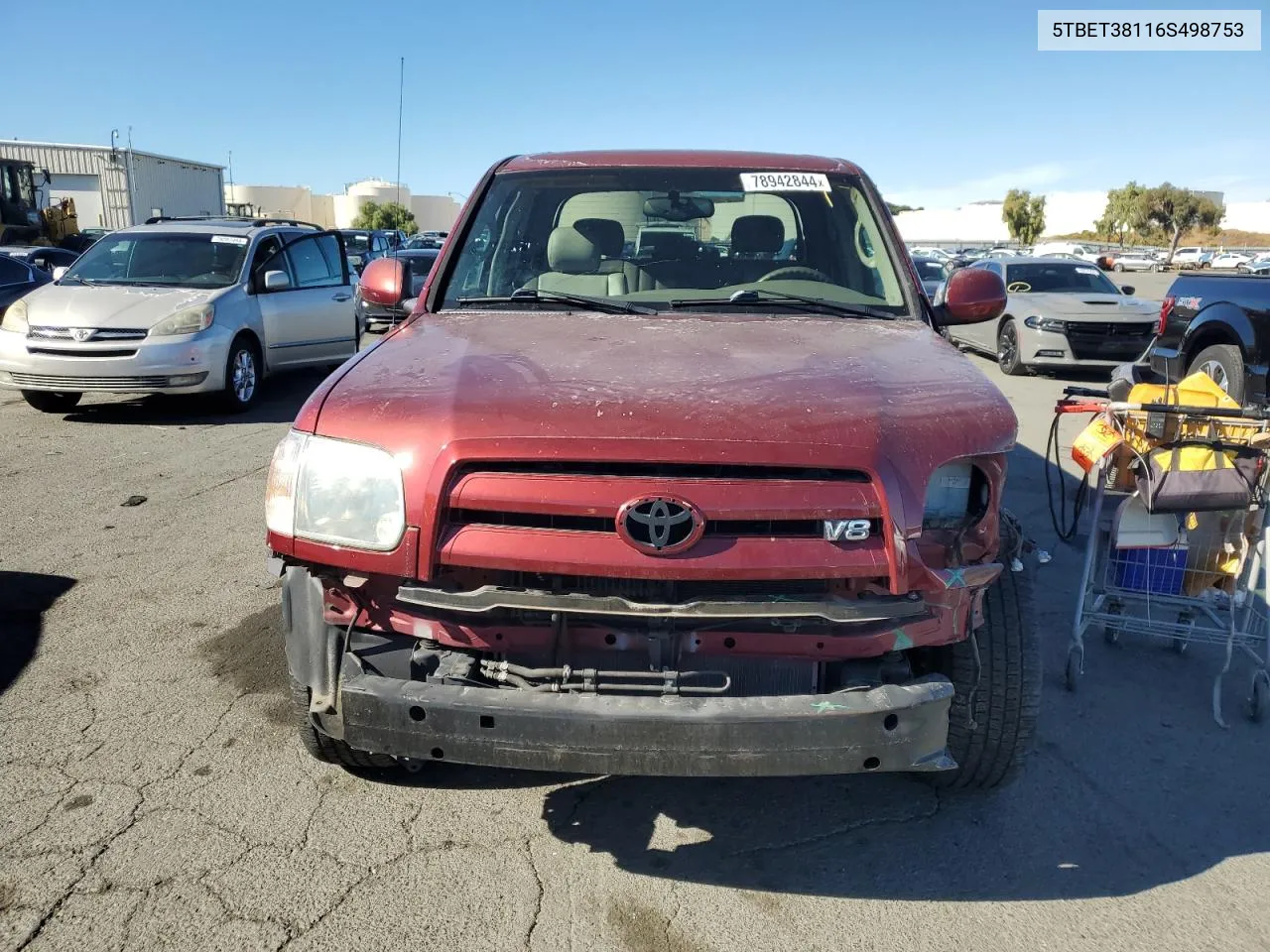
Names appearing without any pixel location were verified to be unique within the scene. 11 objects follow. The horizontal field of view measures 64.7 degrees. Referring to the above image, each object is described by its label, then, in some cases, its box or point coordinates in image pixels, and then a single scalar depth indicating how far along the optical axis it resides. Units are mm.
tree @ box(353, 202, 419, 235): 76688
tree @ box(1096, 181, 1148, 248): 75812
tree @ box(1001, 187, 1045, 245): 81312
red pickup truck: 2297
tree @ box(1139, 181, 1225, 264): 72312
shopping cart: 3789
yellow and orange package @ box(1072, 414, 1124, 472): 3912
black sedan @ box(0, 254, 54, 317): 11745
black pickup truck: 8617
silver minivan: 8539
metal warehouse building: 34406
